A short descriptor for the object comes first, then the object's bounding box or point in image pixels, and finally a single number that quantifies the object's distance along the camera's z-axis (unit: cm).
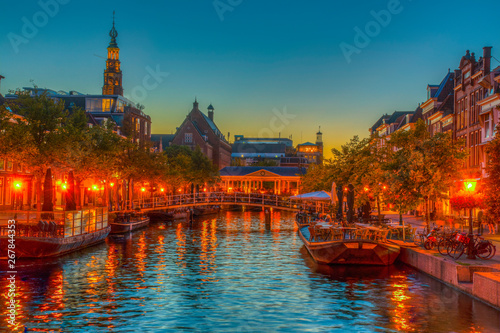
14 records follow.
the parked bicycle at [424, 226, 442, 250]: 3306
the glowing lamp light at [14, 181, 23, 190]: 6074
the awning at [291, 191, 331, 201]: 6143
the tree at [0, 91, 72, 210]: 4600
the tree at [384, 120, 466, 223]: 3928
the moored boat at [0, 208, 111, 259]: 3647
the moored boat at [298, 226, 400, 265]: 3397
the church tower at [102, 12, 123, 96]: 16250
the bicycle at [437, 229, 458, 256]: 3056
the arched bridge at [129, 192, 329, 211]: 7181
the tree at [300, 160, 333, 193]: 6031
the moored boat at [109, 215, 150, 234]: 5816
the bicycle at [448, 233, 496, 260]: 2842
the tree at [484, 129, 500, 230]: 2892
